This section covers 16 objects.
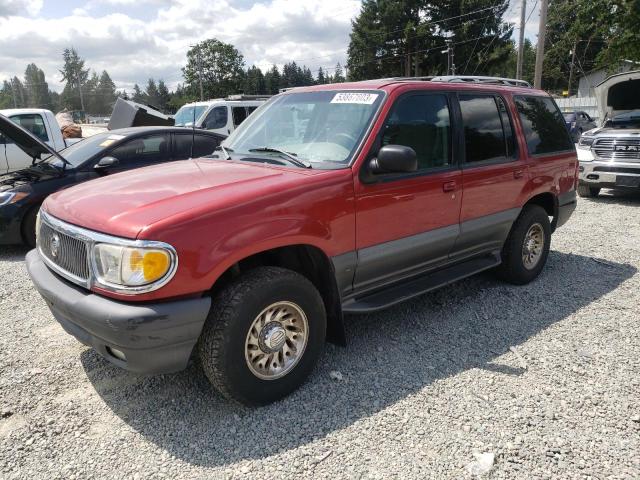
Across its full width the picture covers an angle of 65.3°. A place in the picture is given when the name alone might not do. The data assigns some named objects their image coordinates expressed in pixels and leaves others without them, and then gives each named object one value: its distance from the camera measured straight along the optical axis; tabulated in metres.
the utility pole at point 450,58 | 43.47
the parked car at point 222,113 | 12.64
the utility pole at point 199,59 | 74.26
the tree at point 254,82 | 88.69
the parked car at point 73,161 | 6.14
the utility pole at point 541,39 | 19.28
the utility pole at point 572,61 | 57.70
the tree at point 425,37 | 45.66
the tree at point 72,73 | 127.44
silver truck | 8.93
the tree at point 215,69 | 81.75
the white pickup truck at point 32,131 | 9.15
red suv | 2.55
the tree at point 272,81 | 96.94
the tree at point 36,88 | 121.81
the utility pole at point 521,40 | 26.41
